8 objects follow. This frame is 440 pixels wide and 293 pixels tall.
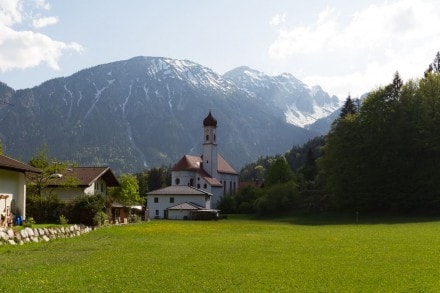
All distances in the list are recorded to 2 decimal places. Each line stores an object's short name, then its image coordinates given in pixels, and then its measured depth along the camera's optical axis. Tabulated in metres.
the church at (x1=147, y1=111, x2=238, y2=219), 96.24
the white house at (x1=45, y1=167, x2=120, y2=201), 57.72
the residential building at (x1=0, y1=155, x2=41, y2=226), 39.03
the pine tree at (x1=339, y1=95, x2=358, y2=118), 106.81
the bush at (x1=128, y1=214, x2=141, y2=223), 71.70
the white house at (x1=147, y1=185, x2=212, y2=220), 96.25
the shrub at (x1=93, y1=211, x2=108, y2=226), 51.68
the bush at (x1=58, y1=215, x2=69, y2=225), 46.03
